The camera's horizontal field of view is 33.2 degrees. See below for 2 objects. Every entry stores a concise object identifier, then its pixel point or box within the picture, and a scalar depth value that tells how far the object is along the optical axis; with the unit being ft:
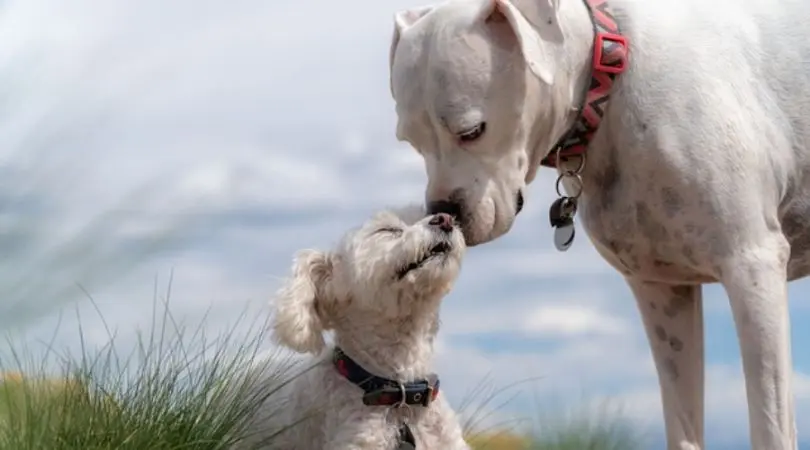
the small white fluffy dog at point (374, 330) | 10.79
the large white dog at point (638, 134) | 10.96
